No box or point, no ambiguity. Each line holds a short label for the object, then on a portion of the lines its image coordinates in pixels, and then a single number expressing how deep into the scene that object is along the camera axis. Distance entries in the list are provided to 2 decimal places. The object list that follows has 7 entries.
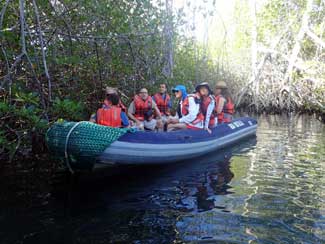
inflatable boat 4.83
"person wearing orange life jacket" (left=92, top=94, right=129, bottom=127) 5.65
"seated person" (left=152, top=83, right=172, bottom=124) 8.11
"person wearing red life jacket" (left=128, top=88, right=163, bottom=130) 7.07
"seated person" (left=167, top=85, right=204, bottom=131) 6.74
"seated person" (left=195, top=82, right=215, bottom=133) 6.72
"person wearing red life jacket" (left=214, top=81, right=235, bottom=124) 8.11
